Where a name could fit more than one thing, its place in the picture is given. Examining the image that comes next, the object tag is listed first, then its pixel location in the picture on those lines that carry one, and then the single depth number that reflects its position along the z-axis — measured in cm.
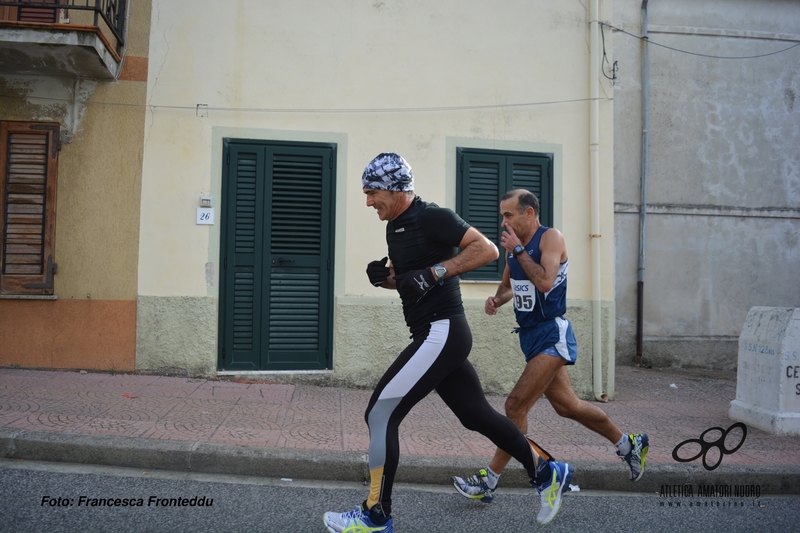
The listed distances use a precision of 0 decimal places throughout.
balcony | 654
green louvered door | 752
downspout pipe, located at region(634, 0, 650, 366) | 1209
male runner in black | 329
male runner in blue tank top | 399
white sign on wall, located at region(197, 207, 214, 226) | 746
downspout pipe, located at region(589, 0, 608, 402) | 800
